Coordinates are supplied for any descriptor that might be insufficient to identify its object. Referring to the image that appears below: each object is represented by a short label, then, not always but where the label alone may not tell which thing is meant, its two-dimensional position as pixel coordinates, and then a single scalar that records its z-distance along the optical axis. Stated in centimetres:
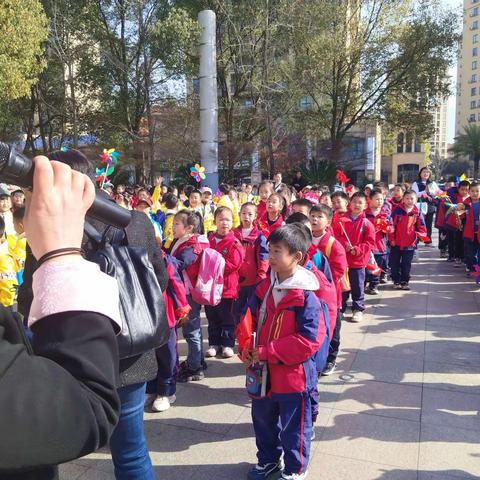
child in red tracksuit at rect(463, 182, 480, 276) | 749
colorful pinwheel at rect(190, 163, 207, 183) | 1228
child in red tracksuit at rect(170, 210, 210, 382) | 413
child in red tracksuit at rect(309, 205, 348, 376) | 426
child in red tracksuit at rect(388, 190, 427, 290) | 712
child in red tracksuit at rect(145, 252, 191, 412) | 358
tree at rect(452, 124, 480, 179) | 4784
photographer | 77
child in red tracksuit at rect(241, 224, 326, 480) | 255
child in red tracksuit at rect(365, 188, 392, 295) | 704
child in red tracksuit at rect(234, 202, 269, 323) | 456
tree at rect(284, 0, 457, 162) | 1748
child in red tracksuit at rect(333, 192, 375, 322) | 570
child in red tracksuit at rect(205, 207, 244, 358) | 473
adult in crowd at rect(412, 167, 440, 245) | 988
